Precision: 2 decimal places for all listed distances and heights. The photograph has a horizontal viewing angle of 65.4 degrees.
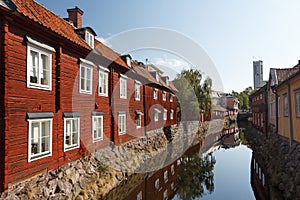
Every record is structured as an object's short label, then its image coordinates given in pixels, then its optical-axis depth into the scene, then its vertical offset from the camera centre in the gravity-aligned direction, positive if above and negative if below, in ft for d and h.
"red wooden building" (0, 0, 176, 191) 24.40 +2.26
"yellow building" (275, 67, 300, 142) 42.68 -0.08
